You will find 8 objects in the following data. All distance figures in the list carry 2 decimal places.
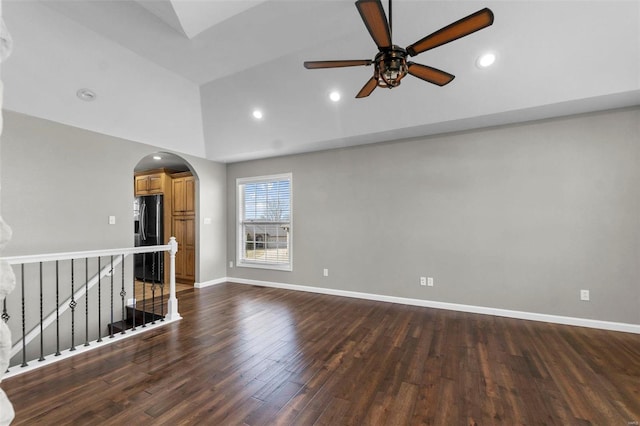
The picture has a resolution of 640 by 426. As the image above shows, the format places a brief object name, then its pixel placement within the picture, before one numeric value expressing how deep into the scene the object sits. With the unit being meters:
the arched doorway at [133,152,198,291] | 6.03
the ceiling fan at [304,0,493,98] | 1.83
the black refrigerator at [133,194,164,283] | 6.17
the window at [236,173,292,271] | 5.63
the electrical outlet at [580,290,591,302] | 3.57
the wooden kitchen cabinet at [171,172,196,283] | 6.01
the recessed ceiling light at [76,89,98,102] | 3.52
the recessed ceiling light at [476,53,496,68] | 3.08
